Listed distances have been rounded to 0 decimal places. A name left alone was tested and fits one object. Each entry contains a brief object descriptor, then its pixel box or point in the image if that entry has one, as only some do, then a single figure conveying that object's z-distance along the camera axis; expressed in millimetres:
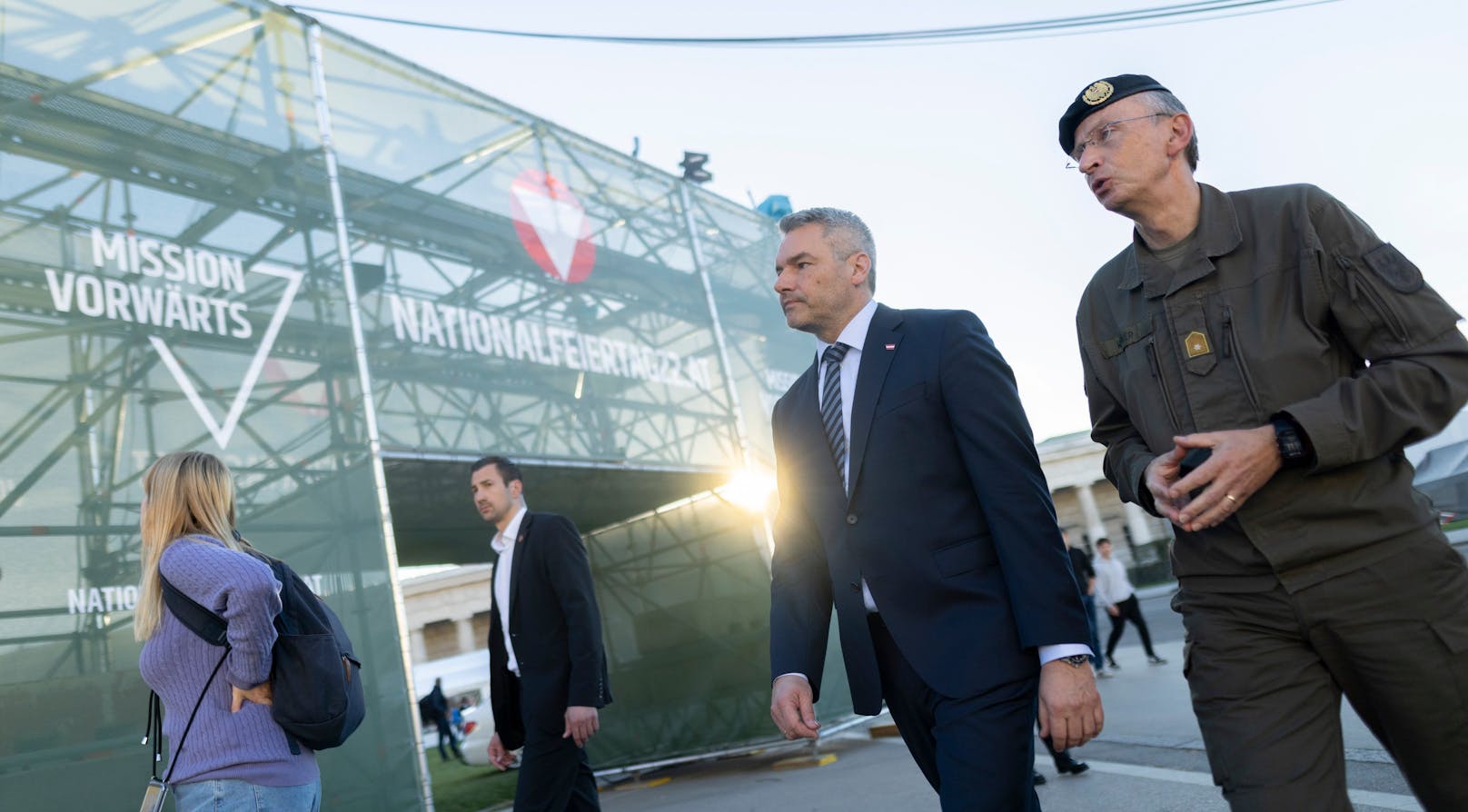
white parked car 14328
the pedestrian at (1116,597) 11039
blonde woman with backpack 2531
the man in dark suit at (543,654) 4180
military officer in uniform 1872
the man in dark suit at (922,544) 2186
